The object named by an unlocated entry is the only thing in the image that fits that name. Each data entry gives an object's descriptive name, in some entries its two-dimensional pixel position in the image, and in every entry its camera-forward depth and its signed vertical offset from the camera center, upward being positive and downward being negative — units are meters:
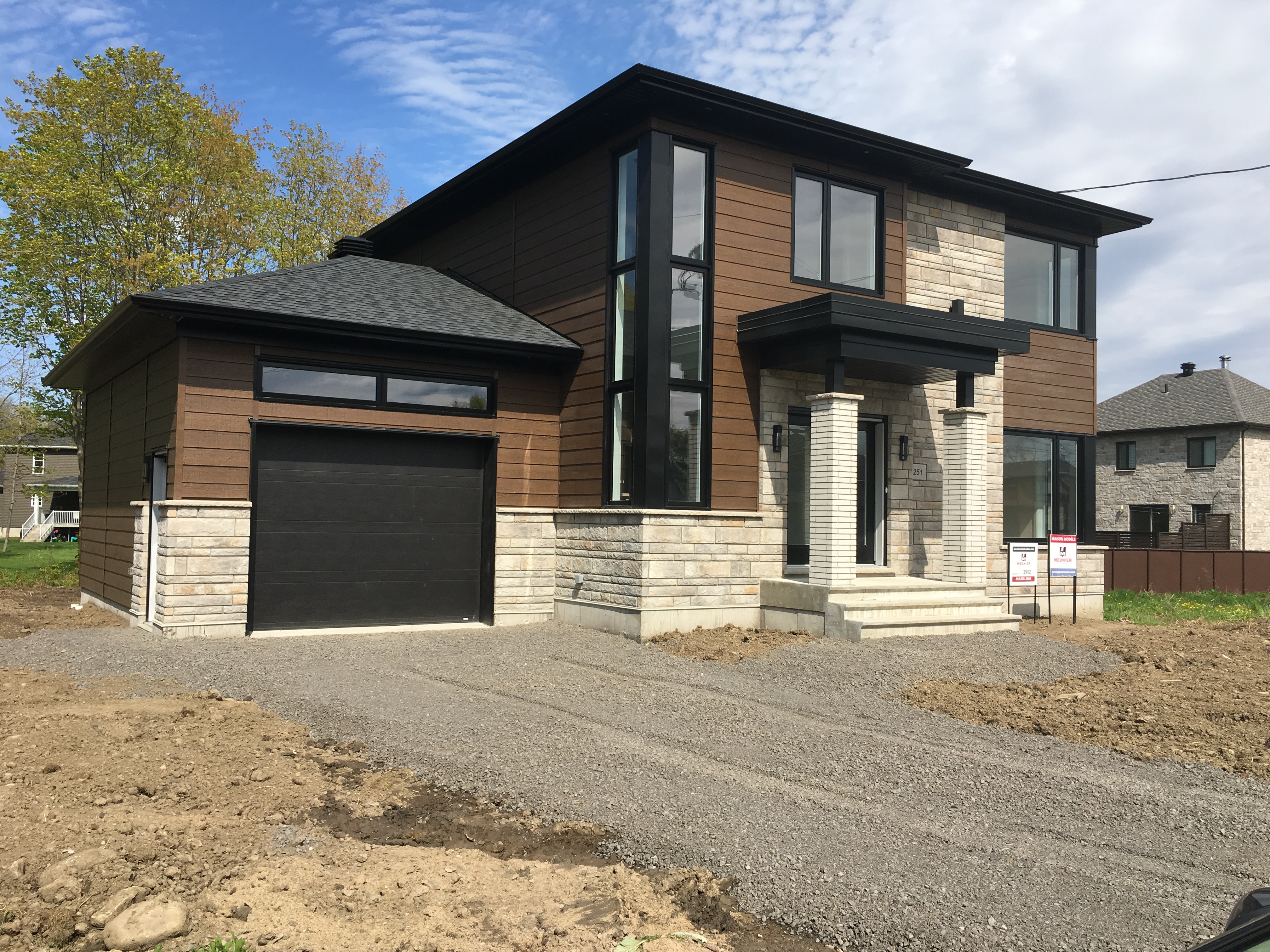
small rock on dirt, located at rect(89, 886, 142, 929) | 3.47 -1.54
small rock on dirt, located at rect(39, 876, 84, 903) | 3.59 -1.52
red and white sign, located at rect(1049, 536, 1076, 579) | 13.88 -0.63
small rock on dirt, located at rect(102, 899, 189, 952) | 3.36 -1.56
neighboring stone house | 33.12 +2.27
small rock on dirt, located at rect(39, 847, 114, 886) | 3.70 -1.49
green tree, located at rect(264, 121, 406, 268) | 29.61 +9.69
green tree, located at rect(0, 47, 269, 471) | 21.53 +7.04
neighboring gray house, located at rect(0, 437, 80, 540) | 45.34 +0.58
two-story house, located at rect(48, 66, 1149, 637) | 11.27 +1.21
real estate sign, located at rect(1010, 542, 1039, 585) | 13.56 -0.72
